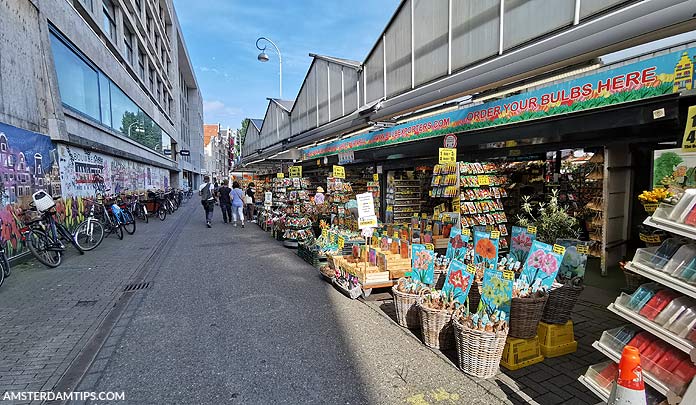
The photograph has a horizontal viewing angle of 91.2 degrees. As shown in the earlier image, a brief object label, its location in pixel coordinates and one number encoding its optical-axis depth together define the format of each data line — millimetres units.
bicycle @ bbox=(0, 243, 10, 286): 5477
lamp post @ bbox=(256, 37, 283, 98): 19266
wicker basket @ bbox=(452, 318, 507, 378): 2986
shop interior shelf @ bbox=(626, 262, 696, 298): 1884
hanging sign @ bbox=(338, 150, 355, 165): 10066
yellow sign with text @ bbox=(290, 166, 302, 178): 11489
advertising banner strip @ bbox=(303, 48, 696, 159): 3557
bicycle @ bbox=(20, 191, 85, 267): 6672
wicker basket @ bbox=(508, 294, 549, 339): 3180
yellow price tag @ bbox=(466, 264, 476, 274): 3615
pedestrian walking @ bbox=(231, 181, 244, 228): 13023
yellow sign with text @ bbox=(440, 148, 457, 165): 5453
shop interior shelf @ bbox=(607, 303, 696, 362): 1852
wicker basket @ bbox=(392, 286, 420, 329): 3994
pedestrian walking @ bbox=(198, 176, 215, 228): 13453
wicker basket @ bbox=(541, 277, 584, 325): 3346
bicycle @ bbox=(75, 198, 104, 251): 8508
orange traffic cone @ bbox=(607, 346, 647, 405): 1654
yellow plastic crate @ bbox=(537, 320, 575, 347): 3430
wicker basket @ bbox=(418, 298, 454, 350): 3494
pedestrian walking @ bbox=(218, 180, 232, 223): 13916
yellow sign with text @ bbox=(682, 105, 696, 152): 2426
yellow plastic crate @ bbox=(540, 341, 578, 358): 3402
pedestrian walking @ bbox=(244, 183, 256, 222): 15672
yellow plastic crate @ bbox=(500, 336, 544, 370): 3203
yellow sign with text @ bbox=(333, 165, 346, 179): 8523
